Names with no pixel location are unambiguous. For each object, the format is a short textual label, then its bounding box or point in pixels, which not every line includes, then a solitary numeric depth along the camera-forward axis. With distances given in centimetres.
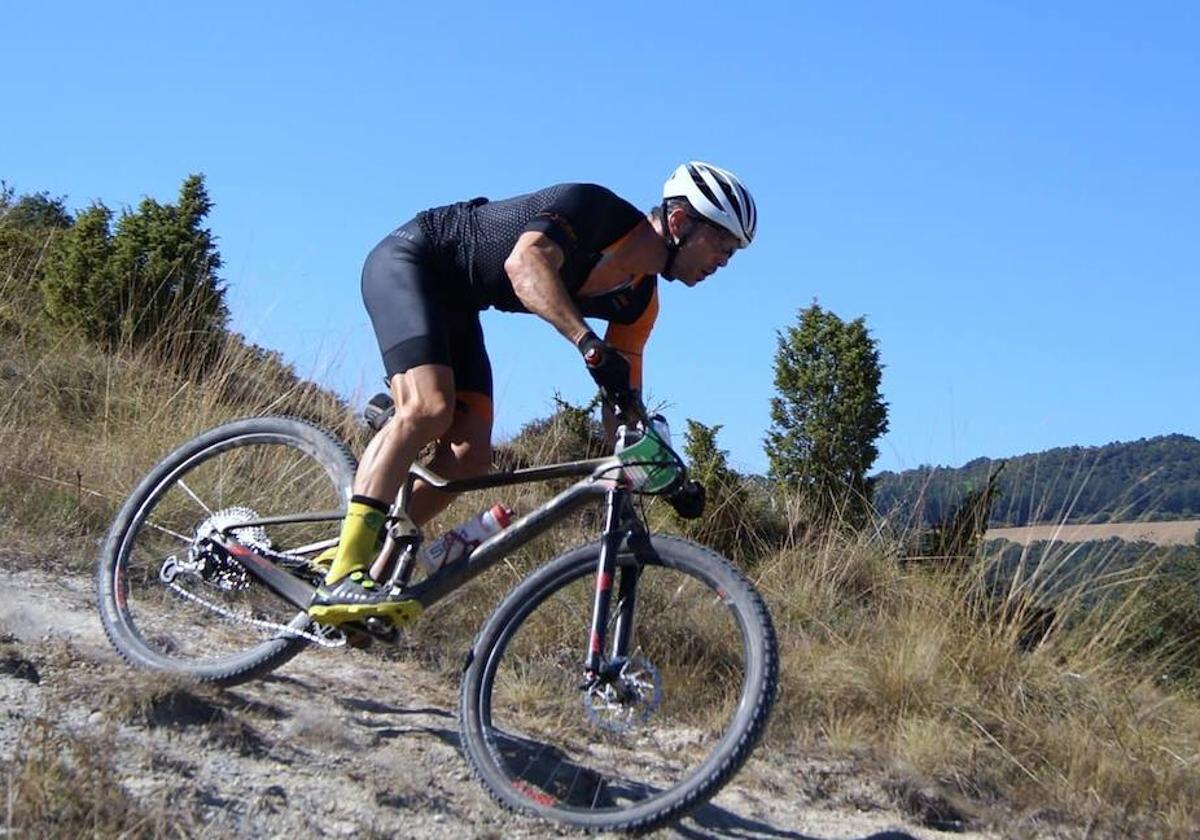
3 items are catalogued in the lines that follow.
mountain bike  403
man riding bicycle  426
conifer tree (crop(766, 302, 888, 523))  951
